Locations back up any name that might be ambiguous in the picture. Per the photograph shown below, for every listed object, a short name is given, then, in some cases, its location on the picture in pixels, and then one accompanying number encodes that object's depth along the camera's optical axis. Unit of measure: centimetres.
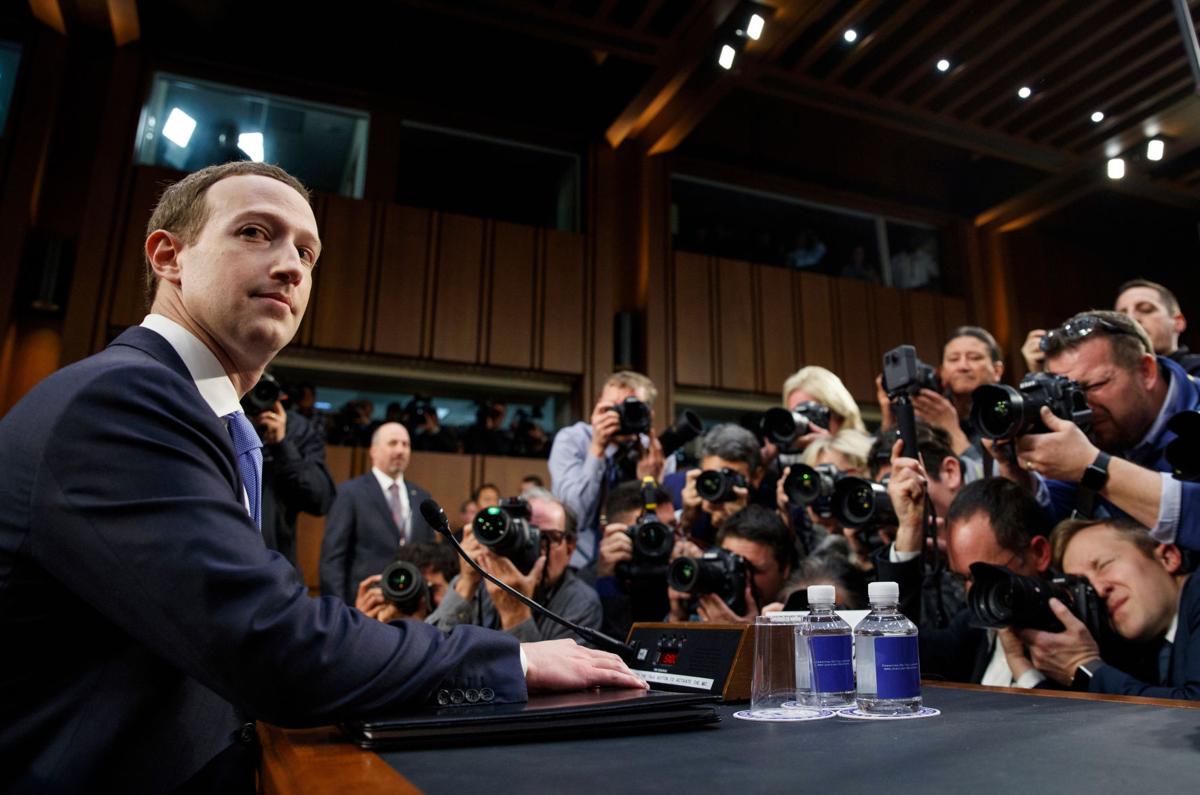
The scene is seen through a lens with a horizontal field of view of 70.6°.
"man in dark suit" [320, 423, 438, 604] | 358
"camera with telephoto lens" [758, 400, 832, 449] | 267
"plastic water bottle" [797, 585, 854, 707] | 92
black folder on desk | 65
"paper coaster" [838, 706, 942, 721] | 83
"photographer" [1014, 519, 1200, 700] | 131
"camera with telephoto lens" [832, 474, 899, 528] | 194
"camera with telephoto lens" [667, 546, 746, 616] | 195
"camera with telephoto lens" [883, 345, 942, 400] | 197
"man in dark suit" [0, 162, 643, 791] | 64
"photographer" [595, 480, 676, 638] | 234
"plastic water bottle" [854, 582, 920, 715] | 86
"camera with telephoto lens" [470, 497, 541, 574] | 190
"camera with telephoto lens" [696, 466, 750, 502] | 244
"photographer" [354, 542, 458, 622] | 289
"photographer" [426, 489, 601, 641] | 200
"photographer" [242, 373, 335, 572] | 254
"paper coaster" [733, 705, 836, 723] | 84
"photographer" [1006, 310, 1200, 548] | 159
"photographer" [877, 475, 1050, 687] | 174
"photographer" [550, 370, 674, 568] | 276
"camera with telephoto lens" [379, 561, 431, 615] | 224
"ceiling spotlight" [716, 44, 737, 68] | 449
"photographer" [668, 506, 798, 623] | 216
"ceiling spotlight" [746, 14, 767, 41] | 428
